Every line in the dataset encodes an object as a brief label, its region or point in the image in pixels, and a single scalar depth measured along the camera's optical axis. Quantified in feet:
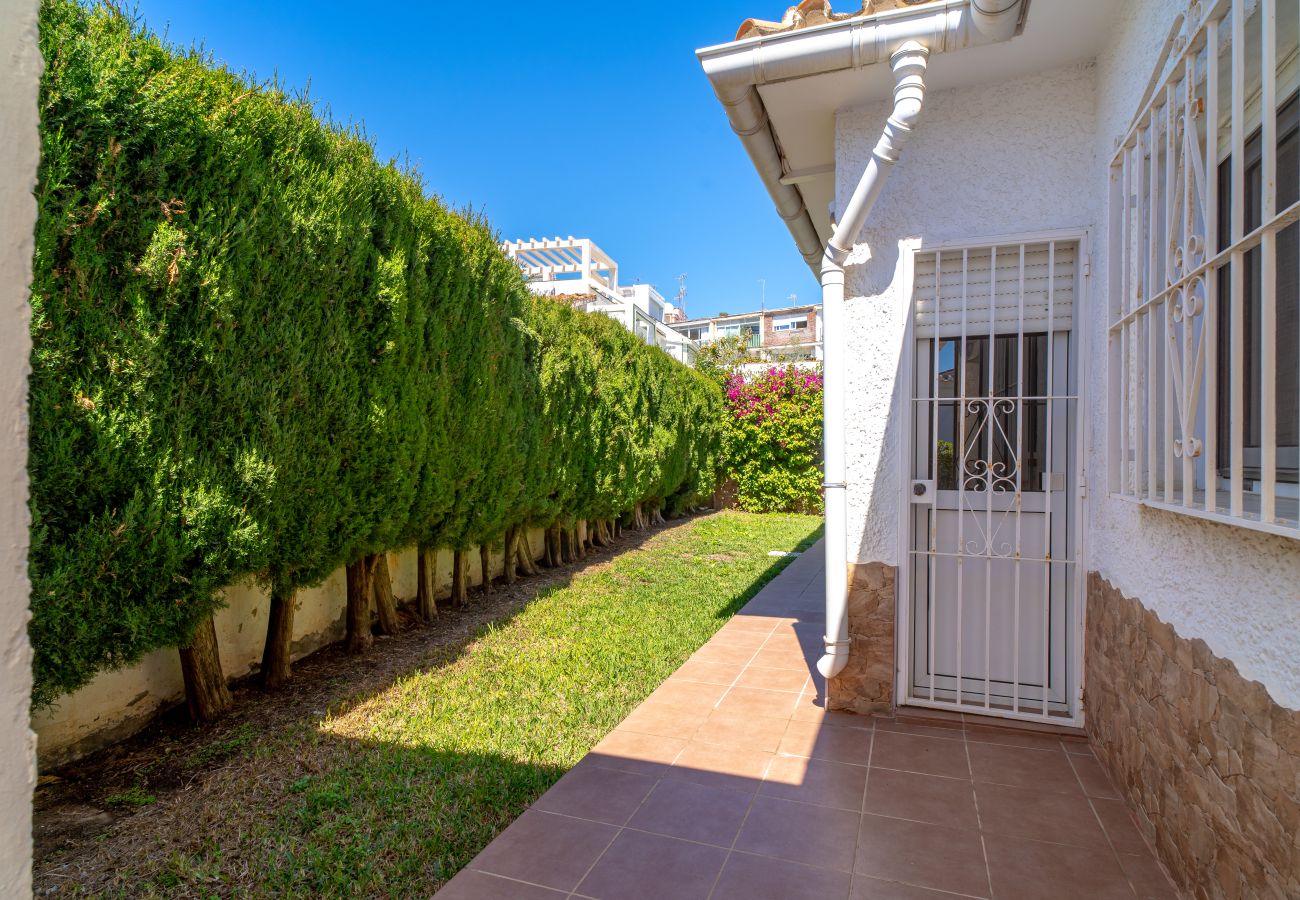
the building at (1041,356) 8.39
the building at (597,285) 78.48
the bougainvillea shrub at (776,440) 58.08
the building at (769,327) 158.30
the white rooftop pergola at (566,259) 143.74
